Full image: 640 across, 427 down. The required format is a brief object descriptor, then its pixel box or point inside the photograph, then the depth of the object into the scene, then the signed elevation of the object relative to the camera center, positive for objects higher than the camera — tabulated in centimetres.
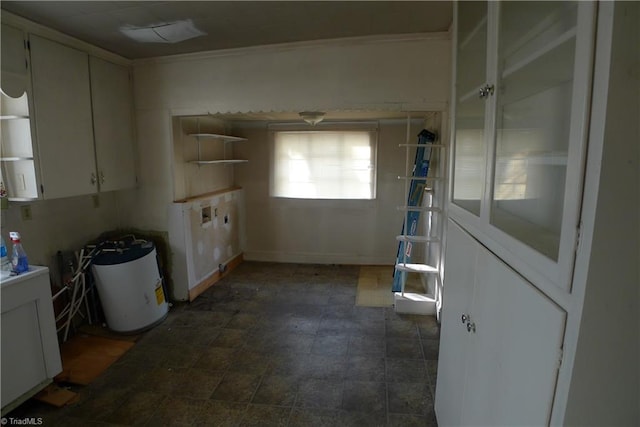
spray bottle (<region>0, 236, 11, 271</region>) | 207 -58
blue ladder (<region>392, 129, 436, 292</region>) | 331 -32
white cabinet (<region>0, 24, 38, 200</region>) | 222 +26
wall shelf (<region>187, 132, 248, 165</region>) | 375 +36
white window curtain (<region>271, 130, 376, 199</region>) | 467 +5
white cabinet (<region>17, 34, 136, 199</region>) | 240 +37
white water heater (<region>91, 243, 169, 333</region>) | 284 -103
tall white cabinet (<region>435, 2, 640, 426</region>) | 57 -11
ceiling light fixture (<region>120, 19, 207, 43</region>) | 243 +103
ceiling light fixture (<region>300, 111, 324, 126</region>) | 349 +55
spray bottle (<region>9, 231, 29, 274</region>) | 207 -56
